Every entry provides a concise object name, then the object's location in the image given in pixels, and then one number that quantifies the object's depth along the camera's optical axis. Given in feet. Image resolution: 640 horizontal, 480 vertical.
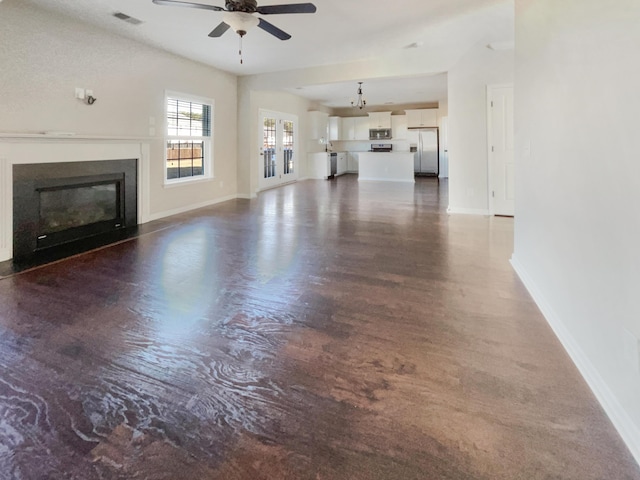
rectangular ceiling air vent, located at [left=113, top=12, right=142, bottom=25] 13.42
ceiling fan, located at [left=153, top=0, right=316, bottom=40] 9.84
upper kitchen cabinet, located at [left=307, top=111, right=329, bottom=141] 39.59
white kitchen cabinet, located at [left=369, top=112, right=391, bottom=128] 43.69
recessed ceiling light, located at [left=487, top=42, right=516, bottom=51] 16.81
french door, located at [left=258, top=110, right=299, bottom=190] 29.99
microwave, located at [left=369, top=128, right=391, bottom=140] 43.96
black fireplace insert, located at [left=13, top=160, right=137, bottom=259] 12.42
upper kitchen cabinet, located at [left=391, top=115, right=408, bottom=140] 43.55
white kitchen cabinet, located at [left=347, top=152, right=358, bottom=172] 48.95
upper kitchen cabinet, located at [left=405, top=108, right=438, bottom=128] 41.45
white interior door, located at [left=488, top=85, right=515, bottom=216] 17.87
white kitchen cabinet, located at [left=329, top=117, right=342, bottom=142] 45.14
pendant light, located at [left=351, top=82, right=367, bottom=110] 29.78
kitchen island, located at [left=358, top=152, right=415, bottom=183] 37.35
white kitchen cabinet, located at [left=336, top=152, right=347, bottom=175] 45.21
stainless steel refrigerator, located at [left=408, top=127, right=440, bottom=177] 42.29
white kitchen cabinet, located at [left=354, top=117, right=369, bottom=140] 45.06
